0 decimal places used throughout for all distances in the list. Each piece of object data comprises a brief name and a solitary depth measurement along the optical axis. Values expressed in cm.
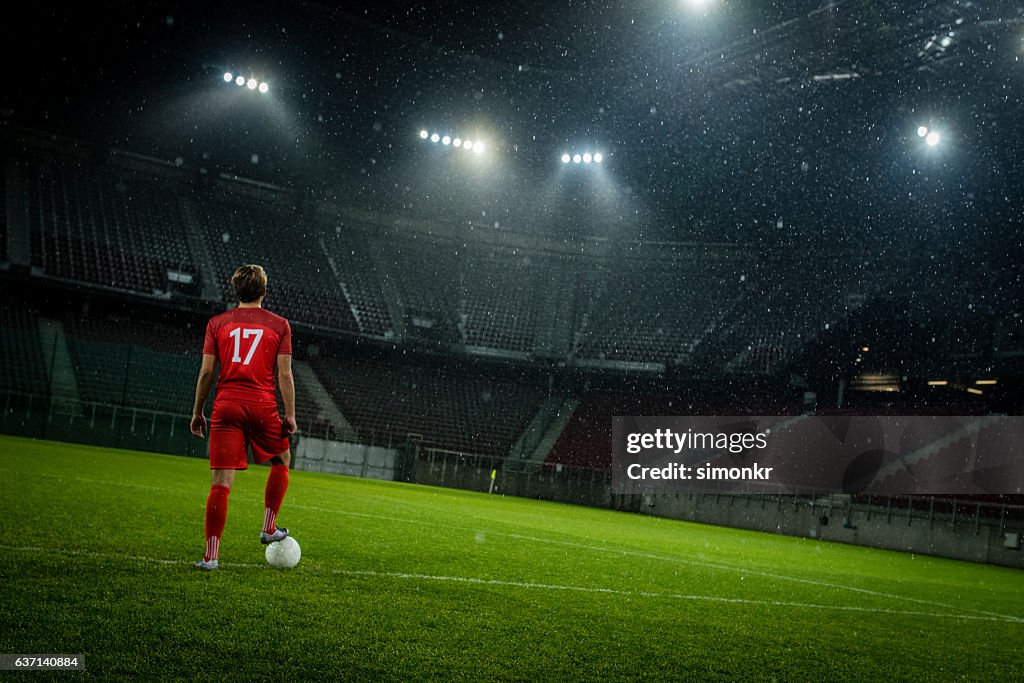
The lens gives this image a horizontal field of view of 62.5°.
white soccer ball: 592
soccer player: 550
